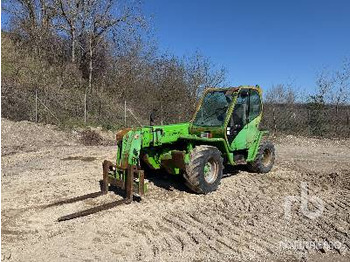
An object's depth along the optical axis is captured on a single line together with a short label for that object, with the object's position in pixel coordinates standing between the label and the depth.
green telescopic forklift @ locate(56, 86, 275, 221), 6.70
